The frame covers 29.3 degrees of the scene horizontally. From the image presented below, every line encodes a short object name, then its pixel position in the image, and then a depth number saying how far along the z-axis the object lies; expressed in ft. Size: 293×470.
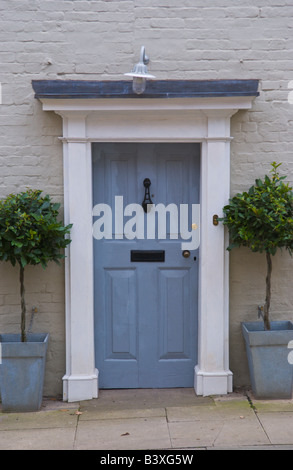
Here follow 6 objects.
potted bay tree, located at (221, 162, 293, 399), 14.25
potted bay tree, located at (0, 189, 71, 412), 13.87
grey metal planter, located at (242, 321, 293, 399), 14.85
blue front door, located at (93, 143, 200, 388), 15.84
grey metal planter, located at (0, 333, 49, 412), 14.43
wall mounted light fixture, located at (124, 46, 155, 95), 13.55
